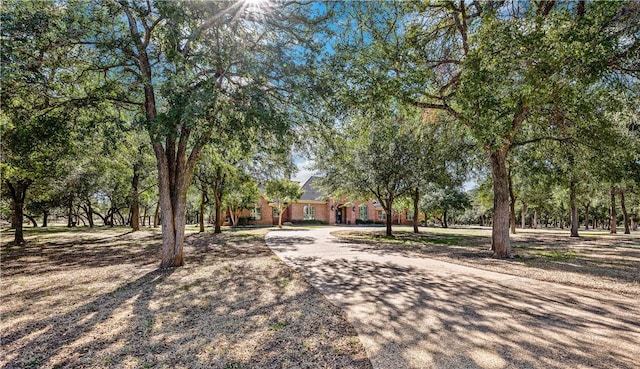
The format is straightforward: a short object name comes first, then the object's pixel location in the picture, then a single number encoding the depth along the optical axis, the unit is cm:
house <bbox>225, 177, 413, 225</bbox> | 3731
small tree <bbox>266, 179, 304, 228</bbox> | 2423
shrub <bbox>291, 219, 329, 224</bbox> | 3798
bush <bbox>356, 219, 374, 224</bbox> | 4135
